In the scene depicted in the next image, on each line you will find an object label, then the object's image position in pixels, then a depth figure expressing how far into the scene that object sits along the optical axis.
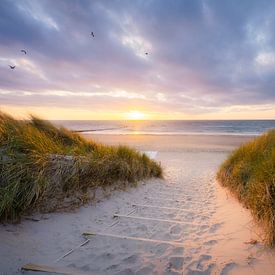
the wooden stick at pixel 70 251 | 3.25
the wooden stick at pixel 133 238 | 3.65
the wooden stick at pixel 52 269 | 2.89
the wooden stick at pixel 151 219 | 4.57
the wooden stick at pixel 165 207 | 5.43
